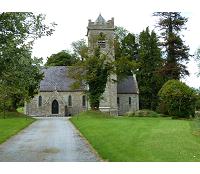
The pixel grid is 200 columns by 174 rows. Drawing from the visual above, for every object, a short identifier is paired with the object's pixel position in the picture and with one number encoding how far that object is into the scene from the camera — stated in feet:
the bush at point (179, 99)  77.11
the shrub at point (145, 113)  91.45
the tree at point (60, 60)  139.20
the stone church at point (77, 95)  107.13
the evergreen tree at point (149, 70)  117.70
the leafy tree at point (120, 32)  149.29
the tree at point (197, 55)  121.77
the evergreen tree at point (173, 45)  102.03
